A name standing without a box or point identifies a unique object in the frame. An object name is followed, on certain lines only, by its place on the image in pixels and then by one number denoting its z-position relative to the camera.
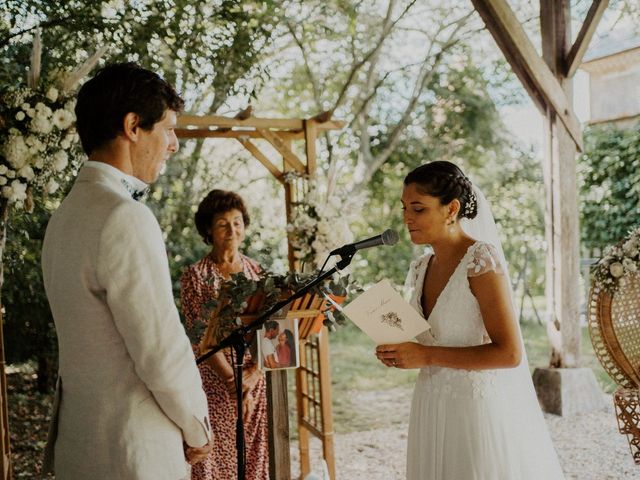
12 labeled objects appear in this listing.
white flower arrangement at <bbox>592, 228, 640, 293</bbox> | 3.74
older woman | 3.46
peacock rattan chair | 3.72
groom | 1.50
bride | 2.19
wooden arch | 4.48
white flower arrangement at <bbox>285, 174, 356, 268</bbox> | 4.62
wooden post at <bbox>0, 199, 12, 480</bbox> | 2.98
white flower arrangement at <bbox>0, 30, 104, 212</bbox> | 2.79
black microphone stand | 2.12
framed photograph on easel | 2.40
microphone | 1.88
